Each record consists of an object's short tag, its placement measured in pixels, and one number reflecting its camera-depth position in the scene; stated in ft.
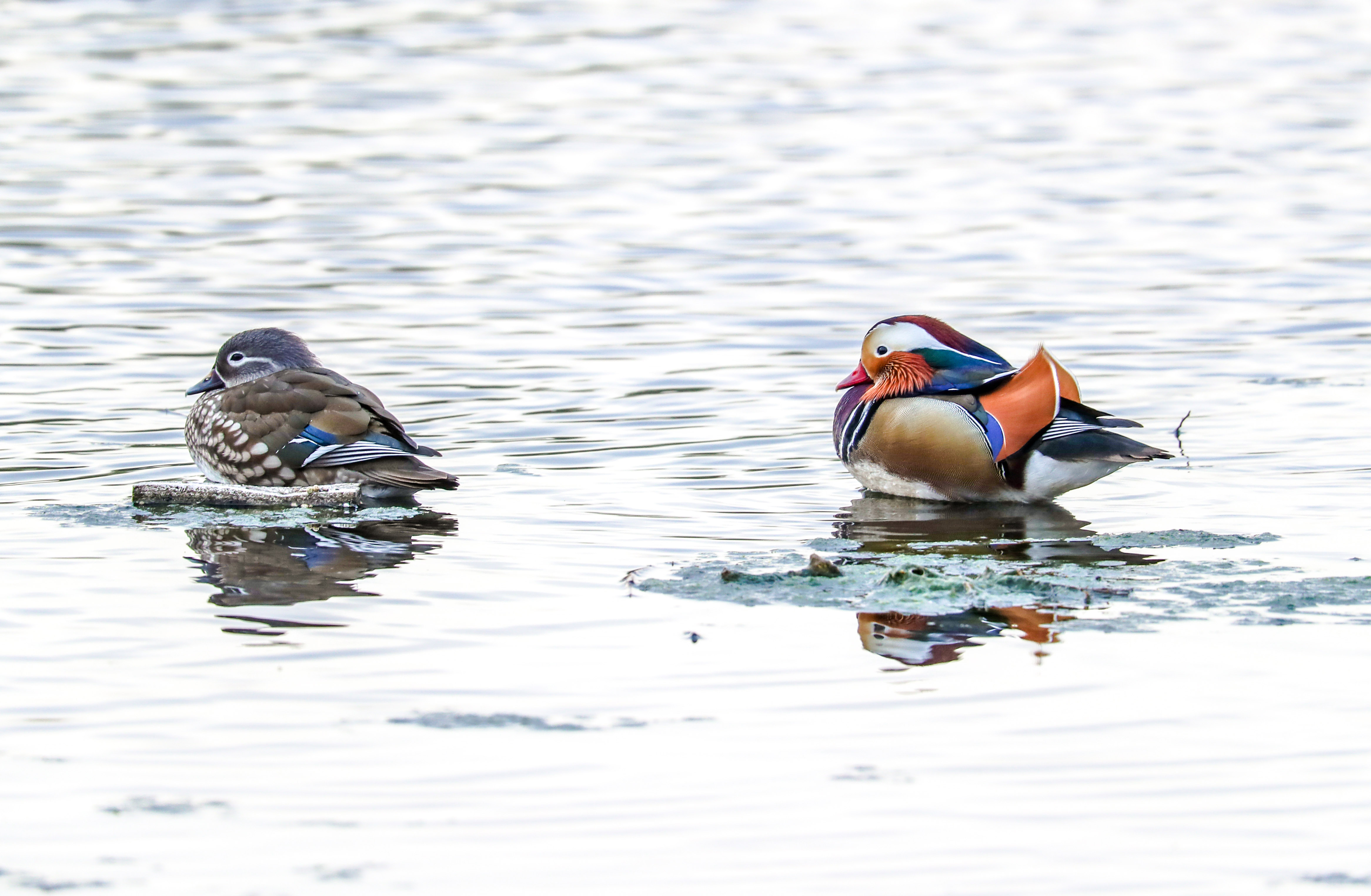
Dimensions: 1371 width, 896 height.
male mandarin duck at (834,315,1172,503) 64.69
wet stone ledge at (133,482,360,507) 63.87
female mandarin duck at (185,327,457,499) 65.36
